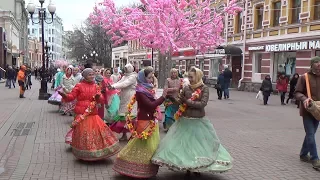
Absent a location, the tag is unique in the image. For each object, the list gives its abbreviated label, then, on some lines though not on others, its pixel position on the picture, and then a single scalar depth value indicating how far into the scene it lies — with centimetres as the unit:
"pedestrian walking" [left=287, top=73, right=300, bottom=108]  1776
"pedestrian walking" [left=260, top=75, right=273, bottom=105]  1781
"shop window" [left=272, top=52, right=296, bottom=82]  2333
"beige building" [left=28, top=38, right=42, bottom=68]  9879
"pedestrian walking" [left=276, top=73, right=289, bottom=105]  1825
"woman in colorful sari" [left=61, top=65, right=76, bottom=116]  1195
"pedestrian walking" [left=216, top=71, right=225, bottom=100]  2027
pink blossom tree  1486
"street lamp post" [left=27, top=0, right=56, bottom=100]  1872
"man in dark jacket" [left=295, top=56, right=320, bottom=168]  636
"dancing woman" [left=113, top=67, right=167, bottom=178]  527
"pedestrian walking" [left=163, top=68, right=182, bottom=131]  948
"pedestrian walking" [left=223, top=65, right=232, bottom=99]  2056
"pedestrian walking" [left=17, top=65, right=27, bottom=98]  1853
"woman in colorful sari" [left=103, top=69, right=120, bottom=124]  908
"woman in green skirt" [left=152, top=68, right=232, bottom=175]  510
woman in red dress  631
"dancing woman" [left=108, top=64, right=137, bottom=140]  832
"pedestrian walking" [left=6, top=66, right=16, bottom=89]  2710
